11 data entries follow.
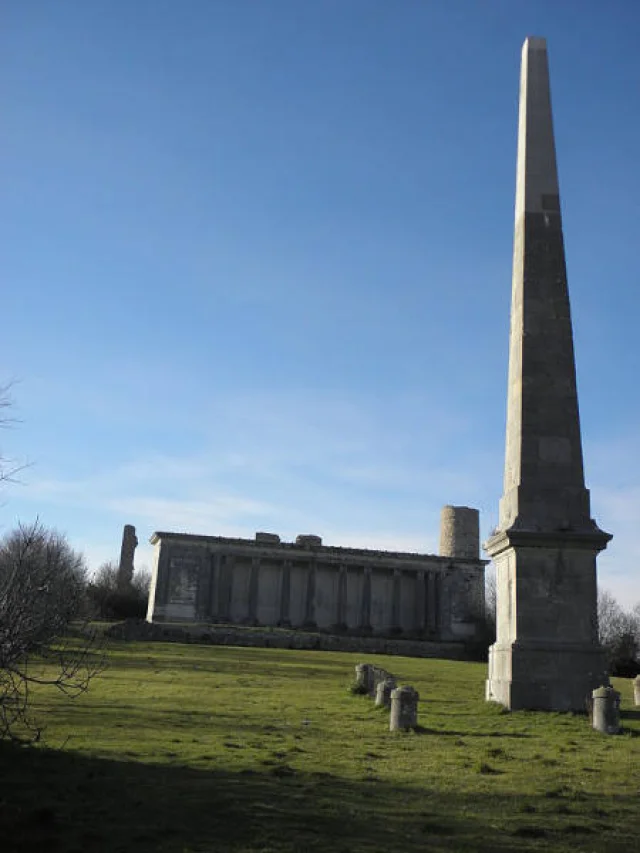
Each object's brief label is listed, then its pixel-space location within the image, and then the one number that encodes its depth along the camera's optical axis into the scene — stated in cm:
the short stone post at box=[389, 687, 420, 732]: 1257
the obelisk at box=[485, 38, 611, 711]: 1412
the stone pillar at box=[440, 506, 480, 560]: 7381
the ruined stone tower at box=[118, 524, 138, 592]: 7733
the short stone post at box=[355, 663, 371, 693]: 1925
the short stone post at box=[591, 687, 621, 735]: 1249
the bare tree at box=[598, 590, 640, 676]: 4253
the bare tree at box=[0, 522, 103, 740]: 842
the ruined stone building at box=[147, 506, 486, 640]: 6662
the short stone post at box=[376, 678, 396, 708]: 1547
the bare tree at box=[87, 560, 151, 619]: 6482
